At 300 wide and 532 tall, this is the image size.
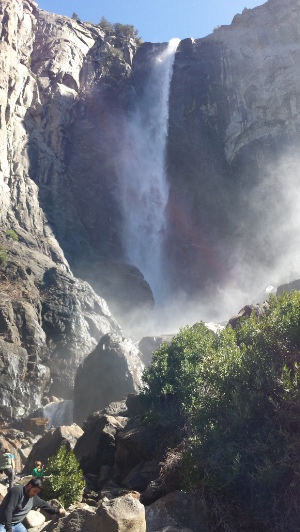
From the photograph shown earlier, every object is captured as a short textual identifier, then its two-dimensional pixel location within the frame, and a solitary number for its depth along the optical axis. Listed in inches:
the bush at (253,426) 320.2
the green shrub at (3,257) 1156.5
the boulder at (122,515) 275.1
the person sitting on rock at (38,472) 414.9
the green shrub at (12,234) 1275.8
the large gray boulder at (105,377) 930.7
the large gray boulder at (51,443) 650.8
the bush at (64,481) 417.1
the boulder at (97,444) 597.0
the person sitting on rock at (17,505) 252.5
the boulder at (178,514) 335.3
